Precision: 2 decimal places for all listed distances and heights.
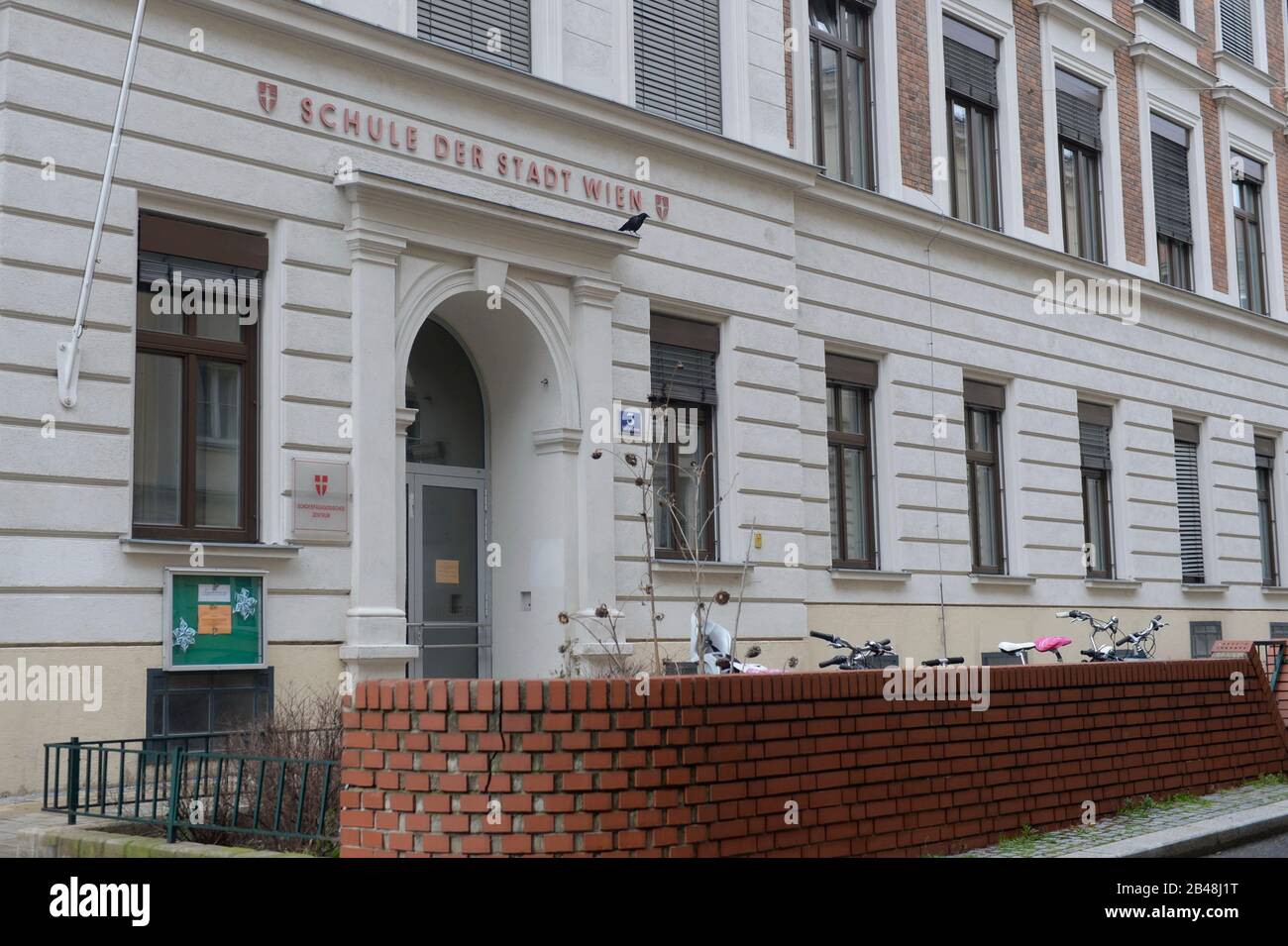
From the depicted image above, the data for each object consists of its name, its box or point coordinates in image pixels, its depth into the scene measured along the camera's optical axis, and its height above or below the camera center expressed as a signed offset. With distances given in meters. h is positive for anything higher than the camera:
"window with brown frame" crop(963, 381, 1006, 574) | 21.30 +2.31
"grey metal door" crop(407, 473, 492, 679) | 15.12 +0.73
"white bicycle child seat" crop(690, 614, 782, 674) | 10.07 -0.03
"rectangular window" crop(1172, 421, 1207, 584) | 25.69 +2.26
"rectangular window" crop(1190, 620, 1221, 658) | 25.09 +0.03
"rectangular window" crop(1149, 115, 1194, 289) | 25.95 +7.26
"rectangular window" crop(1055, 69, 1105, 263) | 23.81 +7.35
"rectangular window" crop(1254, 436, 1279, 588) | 28.12 +2.34
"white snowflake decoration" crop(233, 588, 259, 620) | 12.25 +0.39
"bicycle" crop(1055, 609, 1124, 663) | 13.65 +0.10
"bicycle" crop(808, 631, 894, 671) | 12.24 -0.07
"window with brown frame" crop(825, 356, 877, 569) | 18.97 +2.24
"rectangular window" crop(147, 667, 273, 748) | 11.62 -0.35
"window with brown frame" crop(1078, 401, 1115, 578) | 23.44 +2.27
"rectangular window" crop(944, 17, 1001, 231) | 21.53 +7.29
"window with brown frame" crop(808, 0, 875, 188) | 19.45 +6.97
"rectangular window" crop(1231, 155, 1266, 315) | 28.33 +7.35
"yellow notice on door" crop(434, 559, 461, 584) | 15.42 +0.78
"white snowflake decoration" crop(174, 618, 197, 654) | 11.84 +0.14
